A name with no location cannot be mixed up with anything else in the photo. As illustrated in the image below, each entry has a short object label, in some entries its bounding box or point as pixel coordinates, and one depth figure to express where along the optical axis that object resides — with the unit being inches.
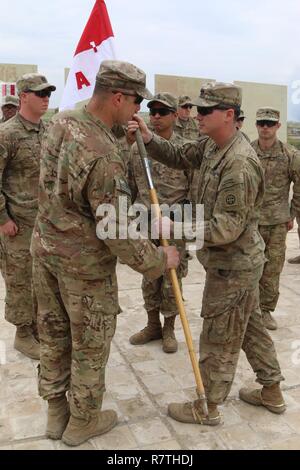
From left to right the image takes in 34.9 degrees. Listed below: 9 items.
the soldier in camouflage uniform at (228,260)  101.9
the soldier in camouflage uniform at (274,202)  180.1
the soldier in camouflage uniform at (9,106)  270.5
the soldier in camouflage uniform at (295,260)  264.5
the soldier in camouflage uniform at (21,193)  146.3
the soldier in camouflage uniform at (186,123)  303.3
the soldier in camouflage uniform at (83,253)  94.1
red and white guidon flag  150.3
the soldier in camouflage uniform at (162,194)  159.9
